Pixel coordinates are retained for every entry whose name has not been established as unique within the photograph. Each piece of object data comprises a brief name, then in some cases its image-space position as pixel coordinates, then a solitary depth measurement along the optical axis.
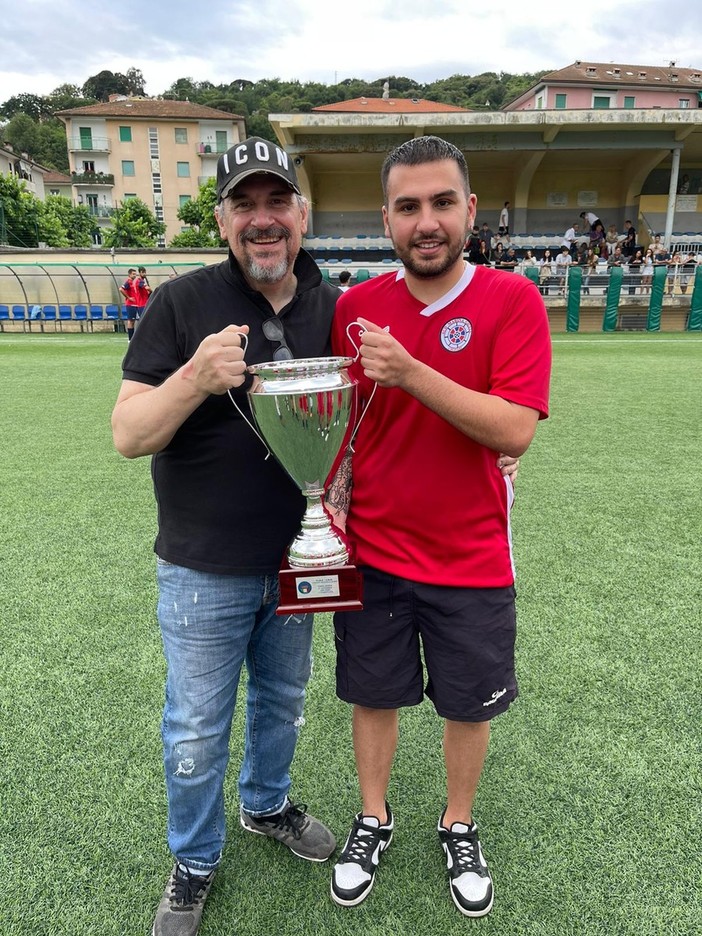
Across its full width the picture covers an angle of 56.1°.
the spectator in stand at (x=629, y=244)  24.58
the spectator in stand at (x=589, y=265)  19.95
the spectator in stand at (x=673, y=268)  20.23
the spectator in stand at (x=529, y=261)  21.97
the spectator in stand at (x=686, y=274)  20.30
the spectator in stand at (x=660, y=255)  22.61
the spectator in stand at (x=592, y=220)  25.16
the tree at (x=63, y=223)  39.06
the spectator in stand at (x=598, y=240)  24.18
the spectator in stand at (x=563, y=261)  21.23
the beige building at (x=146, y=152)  56.28
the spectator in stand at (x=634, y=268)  19.67
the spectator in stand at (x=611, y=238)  26.01
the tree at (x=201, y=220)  42.03
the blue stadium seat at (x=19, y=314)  21.81
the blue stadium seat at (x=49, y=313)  21.73
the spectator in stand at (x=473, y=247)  21.51
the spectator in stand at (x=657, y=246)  23.98
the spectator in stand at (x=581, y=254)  24.46
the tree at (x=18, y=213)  32.08
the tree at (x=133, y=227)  41.44
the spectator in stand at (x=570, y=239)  24.92
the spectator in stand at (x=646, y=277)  19.57
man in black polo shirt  1.61
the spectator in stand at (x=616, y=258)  23.50
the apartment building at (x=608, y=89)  50.62
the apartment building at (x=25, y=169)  56.28
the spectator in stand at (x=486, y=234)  24.48
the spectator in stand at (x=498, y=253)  23.36
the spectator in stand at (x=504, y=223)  26.64
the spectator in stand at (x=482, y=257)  21.10
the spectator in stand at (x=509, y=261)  21.67
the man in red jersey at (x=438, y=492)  1.64
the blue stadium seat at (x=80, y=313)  21.98
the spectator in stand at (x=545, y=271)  20.59
